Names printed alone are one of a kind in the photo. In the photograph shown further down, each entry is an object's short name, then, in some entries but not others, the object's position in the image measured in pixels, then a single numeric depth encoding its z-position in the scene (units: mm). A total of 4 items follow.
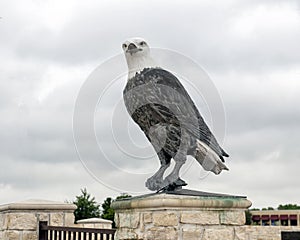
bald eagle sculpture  4898
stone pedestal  4629
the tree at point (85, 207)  20834
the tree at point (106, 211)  21031
